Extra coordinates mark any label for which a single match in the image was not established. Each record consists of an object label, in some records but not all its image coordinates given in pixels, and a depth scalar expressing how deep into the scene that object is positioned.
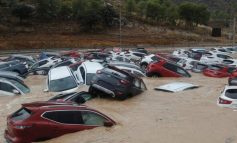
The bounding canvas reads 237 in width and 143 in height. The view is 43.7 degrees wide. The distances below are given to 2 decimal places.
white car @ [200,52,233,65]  25.18
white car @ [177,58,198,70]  21.71
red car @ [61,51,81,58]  27.60
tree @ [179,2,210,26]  71.00
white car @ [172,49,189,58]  30.42
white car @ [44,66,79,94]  13.28
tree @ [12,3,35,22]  56.63
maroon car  7.64
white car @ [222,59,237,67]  22.72
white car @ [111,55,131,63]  23.35
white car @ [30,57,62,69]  21.26
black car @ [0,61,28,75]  19.25
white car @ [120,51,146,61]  27.51
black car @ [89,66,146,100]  11.92
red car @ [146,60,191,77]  17.09
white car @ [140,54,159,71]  21.11
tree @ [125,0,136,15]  69.21
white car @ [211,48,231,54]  36.75
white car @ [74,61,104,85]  13.91
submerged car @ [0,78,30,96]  13.55
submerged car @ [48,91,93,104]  10.30
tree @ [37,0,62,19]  58.73
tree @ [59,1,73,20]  60.99
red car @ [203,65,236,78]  18.46
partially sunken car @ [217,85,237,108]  10.73
